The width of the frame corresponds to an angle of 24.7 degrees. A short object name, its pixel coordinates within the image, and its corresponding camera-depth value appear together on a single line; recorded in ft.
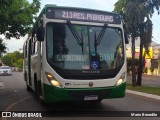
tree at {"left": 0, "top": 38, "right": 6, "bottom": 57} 86.32
